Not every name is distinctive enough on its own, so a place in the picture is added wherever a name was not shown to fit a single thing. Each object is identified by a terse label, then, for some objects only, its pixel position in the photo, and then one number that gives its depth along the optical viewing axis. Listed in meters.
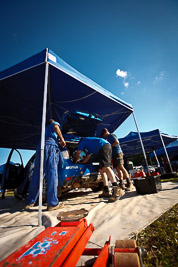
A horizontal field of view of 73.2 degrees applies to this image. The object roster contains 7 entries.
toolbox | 2.62
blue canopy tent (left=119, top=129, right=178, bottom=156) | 8.26
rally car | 2.45
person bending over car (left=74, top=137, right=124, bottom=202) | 2.60
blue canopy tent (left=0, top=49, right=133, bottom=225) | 2.83
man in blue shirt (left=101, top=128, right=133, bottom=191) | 3.69
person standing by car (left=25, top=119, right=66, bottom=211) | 2.04
